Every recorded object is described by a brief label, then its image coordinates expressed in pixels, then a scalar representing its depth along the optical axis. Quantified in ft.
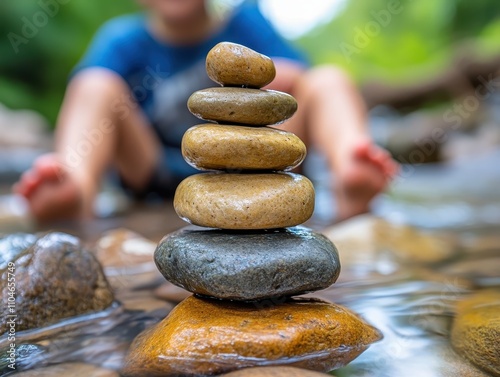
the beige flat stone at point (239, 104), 1.15
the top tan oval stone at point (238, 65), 1.14
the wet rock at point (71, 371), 0.99
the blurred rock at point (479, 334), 1.01
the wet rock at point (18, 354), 1.01
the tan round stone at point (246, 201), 1.11
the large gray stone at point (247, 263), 1.07
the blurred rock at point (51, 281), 1.19
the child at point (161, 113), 2.21
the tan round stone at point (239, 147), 1.13
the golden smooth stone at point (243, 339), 0.99
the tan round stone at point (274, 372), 0.90
